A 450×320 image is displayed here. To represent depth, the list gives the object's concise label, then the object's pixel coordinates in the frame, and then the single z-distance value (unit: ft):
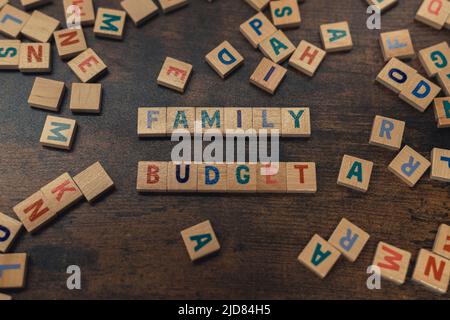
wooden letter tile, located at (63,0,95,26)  1.31
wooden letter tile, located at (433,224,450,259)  1.14
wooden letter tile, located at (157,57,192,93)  1.26
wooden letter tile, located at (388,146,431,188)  1.20
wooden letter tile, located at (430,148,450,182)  1.20
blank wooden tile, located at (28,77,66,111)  1.24
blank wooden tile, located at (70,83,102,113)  1.24
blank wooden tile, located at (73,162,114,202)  1.17
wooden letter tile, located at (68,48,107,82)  1.26
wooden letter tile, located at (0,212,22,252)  1.14
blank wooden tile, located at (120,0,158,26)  1.32
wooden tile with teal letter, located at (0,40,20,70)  1.27
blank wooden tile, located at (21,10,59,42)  1.30
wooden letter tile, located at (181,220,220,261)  1.14
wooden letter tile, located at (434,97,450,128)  1.23
